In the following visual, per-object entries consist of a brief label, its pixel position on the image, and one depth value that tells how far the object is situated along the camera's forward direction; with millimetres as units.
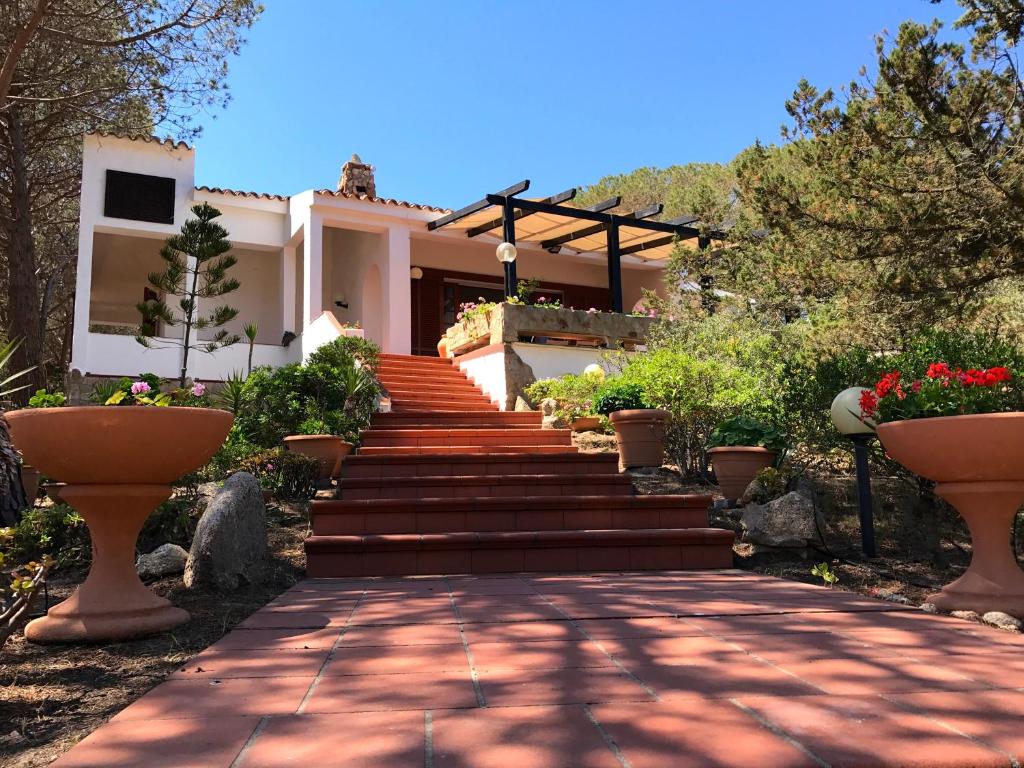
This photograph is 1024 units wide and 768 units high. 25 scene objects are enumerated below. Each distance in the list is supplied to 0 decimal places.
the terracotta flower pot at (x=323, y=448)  6781
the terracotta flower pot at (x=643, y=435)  7141
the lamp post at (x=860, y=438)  4812
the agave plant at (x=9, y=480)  4824
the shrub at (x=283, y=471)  6254
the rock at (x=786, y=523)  4879
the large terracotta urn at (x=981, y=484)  3211
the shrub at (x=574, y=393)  8836
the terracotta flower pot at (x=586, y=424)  8664
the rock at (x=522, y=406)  9703
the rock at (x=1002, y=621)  3041
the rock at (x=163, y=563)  4047
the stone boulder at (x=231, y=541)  3742
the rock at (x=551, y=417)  8922
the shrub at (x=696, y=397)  6922
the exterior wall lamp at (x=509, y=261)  11727
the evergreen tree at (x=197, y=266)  10719
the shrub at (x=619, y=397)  7652
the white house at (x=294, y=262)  12805
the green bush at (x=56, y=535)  4531
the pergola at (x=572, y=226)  12234
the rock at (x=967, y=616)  3166
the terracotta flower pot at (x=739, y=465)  5938
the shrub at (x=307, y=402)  7730
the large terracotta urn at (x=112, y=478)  2891
